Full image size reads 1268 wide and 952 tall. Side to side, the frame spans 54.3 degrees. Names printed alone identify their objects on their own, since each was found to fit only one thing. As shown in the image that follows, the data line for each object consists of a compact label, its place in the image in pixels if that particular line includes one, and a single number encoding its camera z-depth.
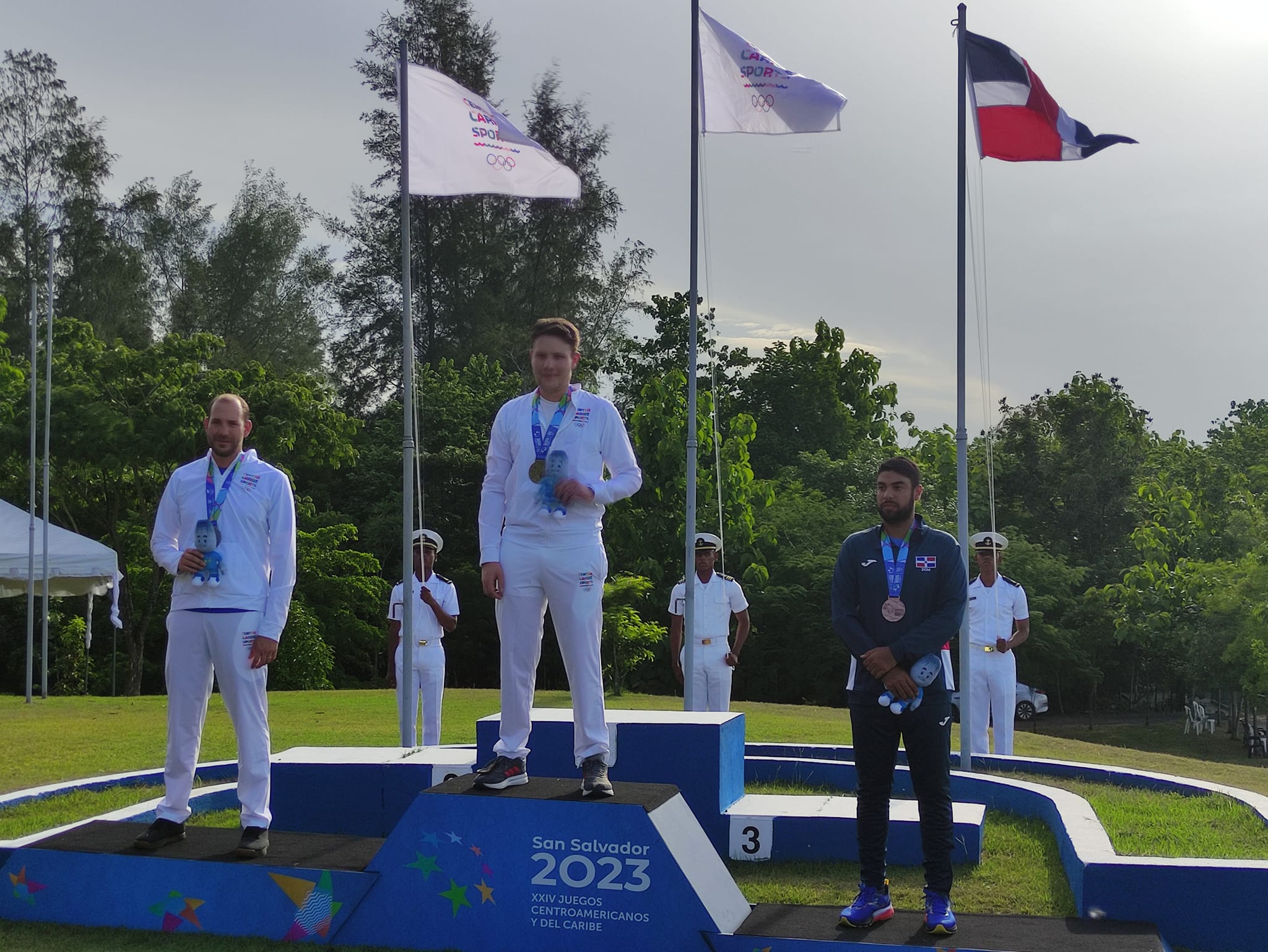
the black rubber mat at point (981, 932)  4.83
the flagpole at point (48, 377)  19.11
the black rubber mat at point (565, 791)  5.22
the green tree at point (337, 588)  28.34
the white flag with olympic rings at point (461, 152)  9.33
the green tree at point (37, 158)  34.16
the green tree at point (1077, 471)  38.91
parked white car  33.34
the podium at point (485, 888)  5.03
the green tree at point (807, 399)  42.72
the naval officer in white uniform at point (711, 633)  11.54
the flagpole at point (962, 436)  9.32
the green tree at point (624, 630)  21.42
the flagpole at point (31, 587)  18.36
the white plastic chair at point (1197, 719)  32.75
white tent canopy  19.30
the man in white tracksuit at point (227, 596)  5.63
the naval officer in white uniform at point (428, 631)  10.91
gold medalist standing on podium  5.41
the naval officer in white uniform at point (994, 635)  10.98
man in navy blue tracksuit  5.13
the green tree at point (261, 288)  37.84
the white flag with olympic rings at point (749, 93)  10.97
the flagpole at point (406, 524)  9.30
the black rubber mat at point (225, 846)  5.54
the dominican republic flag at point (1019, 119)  9.85
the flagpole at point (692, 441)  10.60
